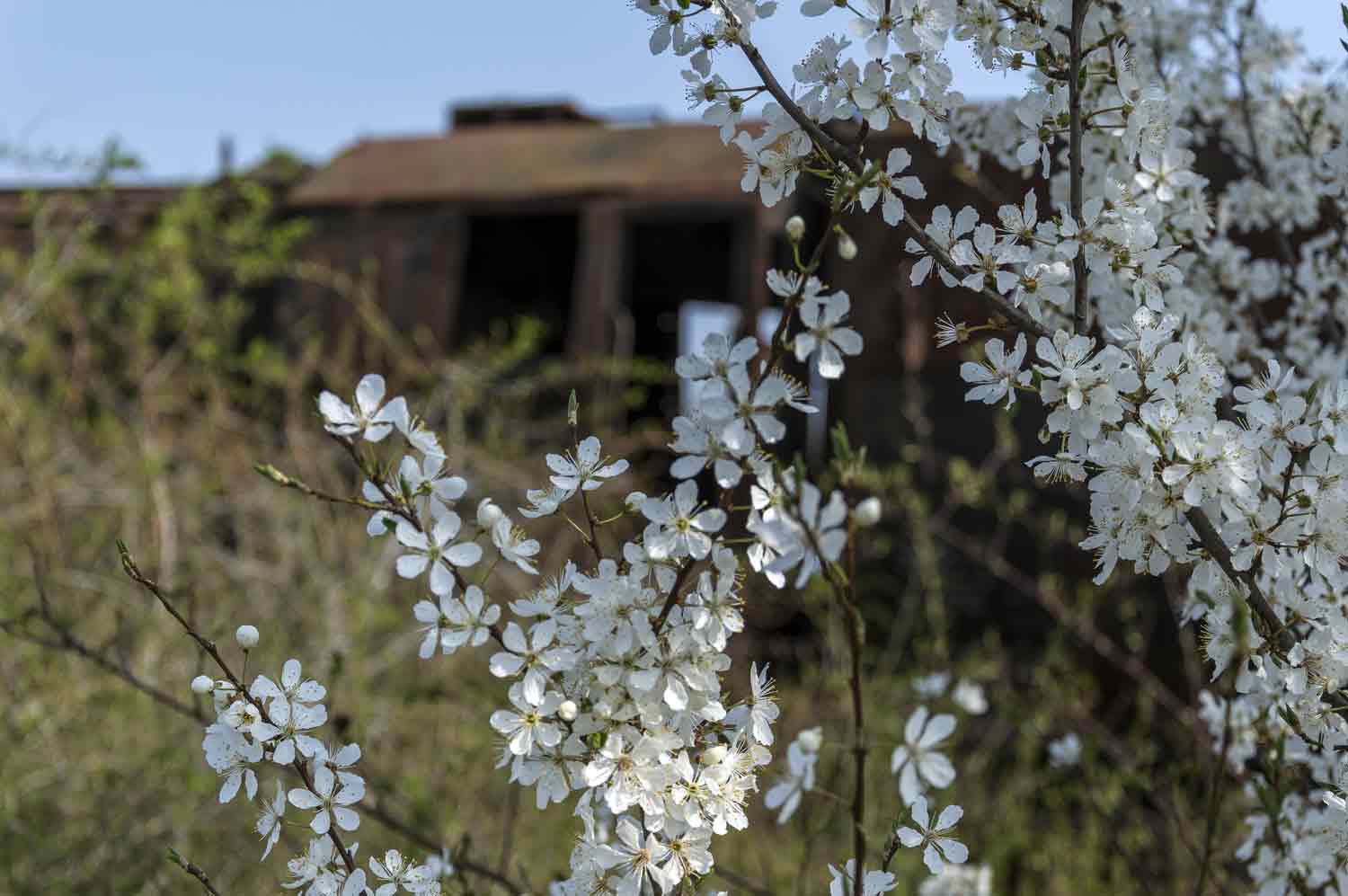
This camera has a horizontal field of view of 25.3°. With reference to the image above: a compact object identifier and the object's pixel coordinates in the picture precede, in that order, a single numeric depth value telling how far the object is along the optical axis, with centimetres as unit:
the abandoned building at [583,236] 417
